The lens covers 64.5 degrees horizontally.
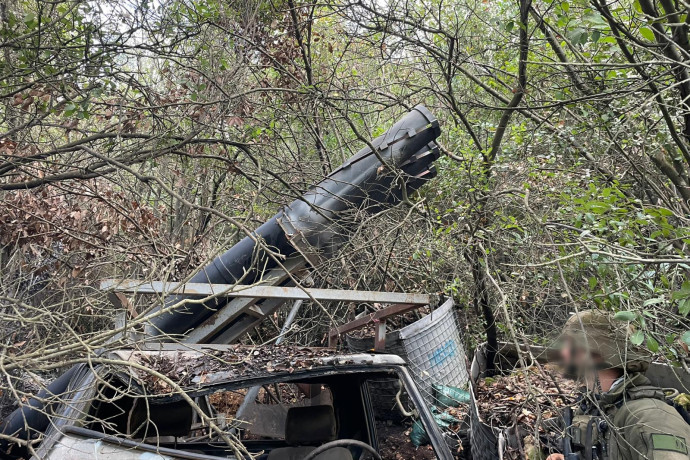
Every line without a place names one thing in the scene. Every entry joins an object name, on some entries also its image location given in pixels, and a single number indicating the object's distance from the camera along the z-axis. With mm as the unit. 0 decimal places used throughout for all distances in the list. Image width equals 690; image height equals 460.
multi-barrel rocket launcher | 4863
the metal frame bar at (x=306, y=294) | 4152
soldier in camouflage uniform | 2285
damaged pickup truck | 2750
